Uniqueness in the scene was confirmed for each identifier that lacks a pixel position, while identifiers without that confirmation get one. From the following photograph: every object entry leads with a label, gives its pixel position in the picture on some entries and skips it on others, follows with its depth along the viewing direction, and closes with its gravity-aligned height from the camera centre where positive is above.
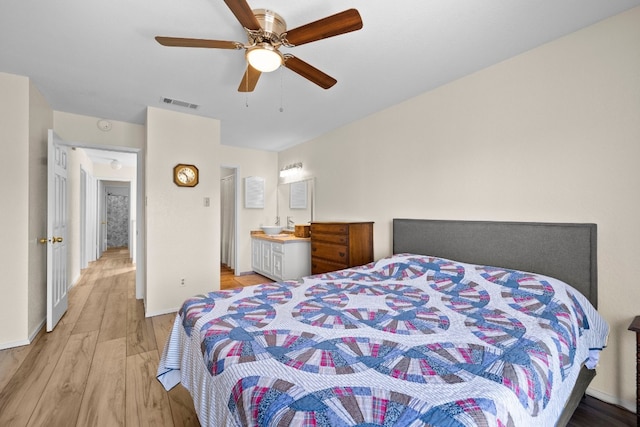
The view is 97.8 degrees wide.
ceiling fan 1.40 +0.97
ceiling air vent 3.07 +1.22
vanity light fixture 4.90 +0.76
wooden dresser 3.24 -0.41
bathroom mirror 4.67 +0.18
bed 0.83 -0.56
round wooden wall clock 3.42 +0.45
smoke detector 3.56 +1.10
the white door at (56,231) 2.75 -0.23
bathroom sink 4.97 -0.34
